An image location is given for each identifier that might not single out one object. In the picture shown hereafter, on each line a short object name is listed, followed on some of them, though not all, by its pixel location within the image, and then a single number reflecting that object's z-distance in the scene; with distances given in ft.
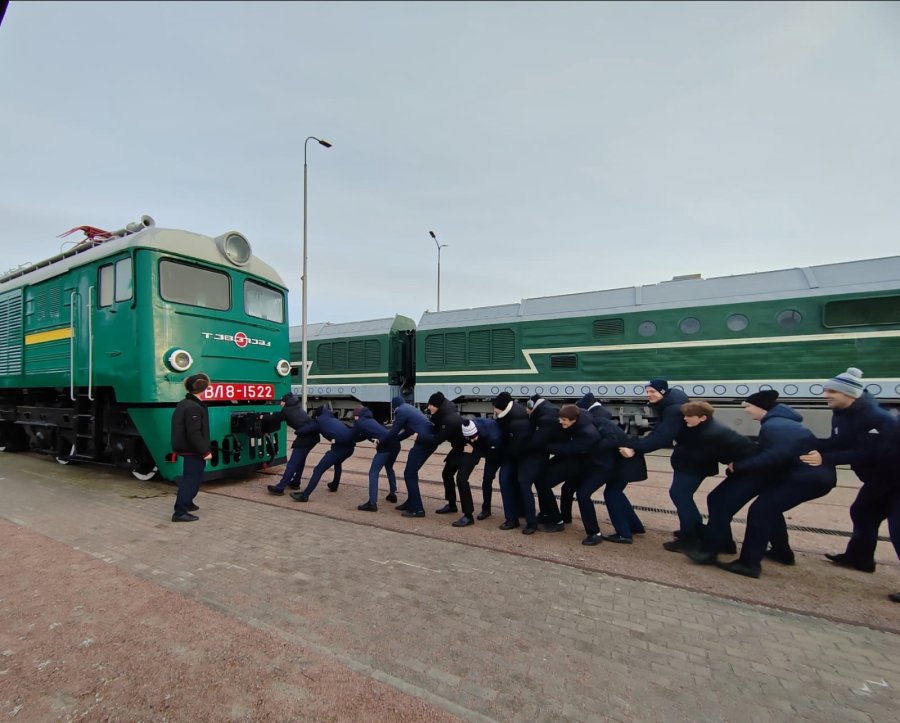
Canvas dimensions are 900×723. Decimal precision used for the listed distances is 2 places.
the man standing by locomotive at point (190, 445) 17.67
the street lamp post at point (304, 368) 47.09
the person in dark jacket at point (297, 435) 21.57
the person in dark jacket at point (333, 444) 20.58
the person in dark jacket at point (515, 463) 16.66
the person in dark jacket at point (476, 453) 17.65
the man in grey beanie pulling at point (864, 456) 12.50
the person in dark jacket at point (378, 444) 19.61
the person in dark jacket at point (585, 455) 15.51
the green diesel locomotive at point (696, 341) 30.25
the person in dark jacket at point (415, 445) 18.80
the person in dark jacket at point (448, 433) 17.90
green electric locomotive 20.22
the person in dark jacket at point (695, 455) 13.78
